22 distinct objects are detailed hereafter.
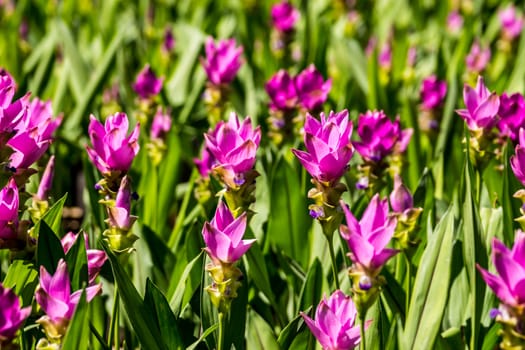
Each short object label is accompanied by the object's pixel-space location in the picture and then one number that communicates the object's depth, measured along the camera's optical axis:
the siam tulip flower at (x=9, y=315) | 3.04
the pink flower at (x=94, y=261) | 3.33
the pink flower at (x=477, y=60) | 5.09
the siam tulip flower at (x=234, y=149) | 3.29
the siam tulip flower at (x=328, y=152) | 3.24
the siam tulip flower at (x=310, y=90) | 3.94
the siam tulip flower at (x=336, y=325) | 3.16
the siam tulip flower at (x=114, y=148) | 3.31
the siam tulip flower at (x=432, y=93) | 4.22
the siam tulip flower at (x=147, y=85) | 4.18
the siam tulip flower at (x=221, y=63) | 4.13
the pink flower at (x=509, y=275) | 3.03
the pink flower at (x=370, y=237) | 3.10
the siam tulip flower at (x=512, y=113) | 3.55
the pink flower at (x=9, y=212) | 3.23
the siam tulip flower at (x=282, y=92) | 3.92
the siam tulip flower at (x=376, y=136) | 3.60
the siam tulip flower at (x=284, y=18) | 5.42
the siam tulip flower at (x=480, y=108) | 3.45
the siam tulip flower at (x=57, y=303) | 3.11
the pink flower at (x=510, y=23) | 5.79
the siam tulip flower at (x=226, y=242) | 3.15
